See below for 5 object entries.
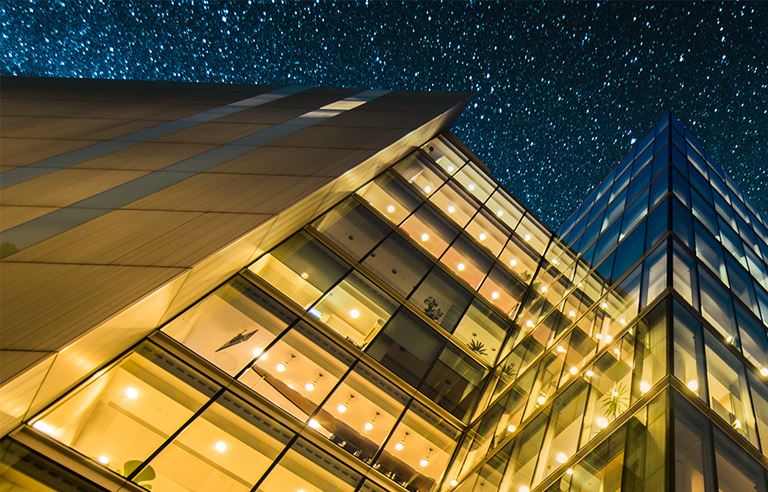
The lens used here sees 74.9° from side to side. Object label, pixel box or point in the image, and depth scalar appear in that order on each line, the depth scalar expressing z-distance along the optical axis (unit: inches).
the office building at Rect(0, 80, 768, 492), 290.0
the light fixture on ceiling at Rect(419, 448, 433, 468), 435.7
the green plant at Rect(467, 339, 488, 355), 574.9
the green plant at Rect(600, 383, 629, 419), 329.4
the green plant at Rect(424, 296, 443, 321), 566.3
